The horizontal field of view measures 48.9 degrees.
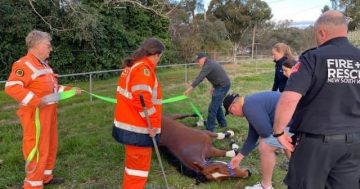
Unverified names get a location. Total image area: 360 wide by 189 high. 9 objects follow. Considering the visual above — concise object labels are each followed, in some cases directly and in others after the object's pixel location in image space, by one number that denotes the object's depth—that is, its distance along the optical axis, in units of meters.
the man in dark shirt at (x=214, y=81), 7.27
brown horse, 4.80
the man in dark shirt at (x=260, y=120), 4.07
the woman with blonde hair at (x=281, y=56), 6.45
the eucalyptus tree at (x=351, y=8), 38.03
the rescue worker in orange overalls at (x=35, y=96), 4.04
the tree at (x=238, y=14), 34.97
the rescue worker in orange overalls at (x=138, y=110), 3.90
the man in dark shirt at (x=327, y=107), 2.85
